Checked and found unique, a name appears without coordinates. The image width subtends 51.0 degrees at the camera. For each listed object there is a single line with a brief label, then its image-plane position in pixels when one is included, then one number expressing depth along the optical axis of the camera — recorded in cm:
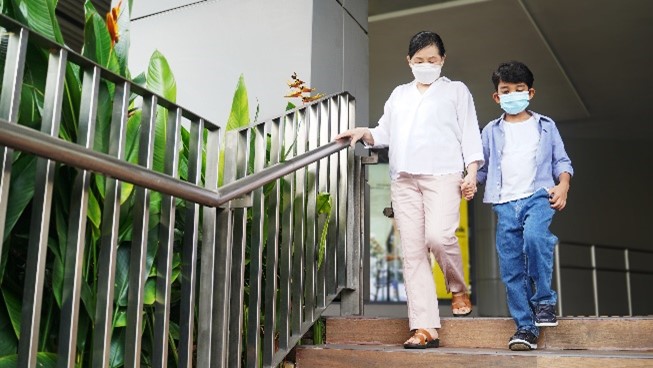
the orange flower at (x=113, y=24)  221
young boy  258
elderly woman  271
